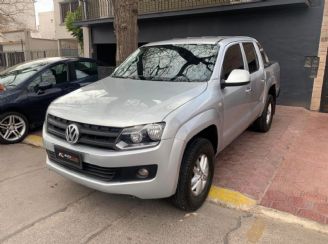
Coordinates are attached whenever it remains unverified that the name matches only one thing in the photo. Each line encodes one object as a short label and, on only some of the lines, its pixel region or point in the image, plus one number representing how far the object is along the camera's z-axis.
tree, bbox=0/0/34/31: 19.06
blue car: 6.07
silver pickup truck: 3.06
